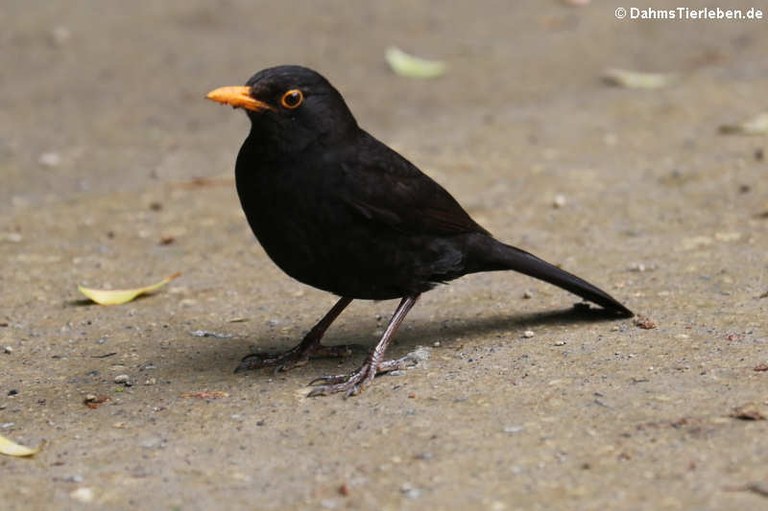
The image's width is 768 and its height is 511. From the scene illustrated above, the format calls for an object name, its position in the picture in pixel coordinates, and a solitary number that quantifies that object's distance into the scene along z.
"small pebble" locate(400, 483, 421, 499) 7.50
